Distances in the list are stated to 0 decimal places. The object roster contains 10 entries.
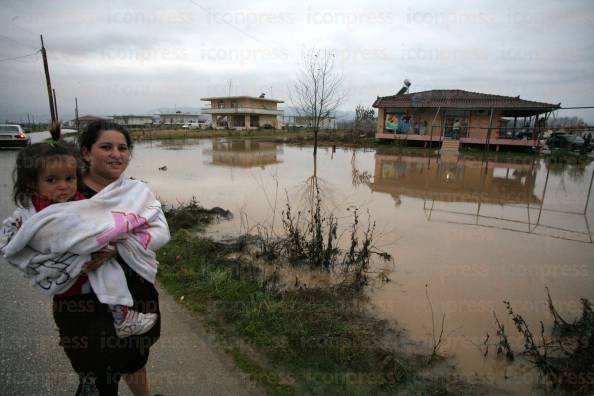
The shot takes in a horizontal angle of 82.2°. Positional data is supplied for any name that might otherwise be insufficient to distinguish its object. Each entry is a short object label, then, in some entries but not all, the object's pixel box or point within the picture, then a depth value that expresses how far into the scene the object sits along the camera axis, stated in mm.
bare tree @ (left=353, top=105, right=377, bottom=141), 32681
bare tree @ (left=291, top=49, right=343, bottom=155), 20147
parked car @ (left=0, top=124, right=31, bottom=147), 18181
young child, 1635
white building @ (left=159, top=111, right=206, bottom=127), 87706
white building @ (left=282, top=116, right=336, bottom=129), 56312
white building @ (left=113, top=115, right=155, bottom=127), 77938
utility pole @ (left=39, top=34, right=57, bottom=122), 19234
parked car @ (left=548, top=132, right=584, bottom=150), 24609
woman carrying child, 1505
